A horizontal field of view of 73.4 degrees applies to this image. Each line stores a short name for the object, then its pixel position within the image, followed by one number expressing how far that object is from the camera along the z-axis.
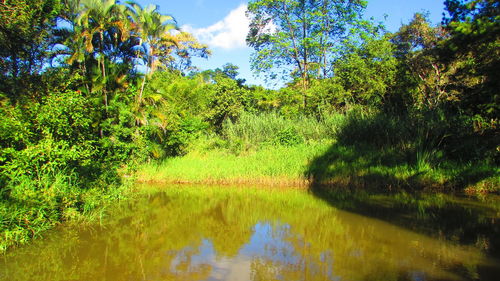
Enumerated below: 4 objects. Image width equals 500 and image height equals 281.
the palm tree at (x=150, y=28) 14.02
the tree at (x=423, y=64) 14.11
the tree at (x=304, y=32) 21.69
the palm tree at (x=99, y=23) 12.34
